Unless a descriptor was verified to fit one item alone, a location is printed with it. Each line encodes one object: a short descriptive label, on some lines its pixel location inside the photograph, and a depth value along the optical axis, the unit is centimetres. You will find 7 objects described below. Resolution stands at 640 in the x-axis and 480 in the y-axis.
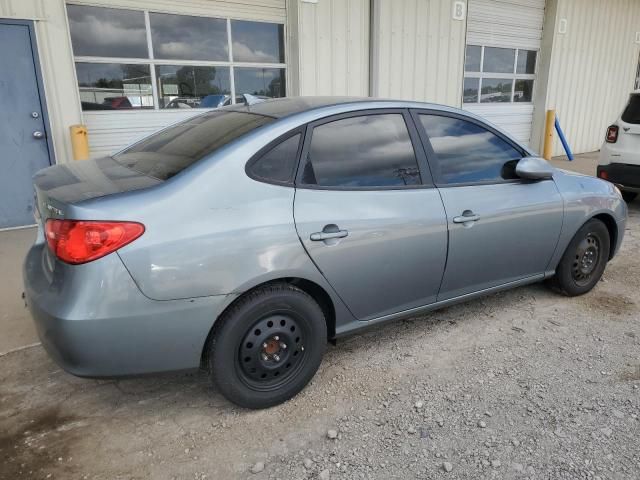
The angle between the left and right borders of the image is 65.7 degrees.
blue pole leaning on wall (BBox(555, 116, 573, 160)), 1168
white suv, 656
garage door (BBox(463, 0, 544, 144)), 1039
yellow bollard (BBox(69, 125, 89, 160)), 579
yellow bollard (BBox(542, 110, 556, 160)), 1168
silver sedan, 219
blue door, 548
